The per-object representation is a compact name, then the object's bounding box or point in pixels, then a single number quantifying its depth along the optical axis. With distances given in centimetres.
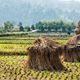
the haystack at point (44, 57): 2386
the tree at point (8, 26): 15938
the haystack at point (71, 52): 2845
